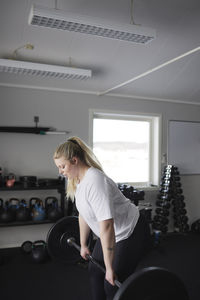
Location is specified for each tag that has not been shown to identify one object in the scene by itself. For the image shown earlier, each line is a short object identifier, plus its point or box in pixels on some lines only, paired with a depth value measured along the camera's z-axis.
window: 4.09
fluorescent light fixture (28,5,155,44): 1.67
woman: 1.32
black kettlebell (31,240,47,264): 2.95
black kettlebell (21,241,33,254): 3.16
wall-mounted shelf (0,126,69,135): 3.32
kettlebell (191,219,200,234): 4.19
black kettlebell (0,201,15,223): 3.06
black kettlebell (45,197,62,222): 3.25
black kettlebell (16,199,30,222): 3.14
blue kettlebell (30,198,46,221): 3.23
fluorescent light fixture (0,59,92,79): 2.62
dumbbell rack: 3.85
